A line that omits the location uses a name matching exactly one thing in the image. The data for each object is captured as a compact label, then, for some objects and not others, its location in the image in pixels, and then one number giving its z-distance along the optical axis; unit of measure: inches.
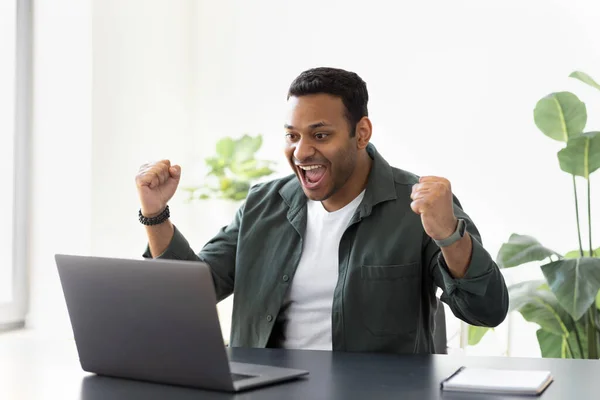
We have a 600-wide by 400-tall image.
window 191.3
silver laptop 94.9
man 124.4
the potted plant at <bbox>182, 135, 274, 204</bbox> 203.2
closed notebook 94.2
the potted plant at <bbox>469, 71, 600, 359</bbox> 163.0
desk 95.0
